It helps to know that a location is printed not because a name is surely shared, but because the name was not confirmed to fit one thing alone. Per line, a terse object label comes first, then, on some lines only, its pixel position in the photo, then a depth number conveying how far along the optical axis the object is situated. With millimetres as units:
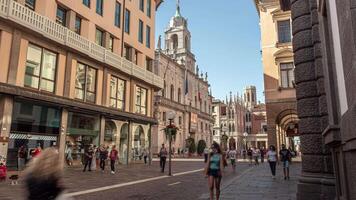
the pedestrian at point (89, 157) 20522
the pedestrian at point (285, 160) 15766
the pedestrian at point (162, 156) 21125
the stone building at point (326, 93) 4746
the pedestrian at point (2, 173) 13625
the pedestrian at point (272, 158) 16625
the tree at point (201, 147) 62438
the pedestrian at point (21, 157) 17375
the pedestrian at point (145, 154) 30595
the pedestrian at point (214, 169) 8836
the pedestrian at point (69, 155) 21219
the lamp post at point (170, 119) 19641
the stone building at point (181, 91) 55219
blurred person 2746
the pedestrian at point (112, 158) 19445
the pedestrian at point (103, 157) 20448
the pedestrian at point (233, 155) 22709
